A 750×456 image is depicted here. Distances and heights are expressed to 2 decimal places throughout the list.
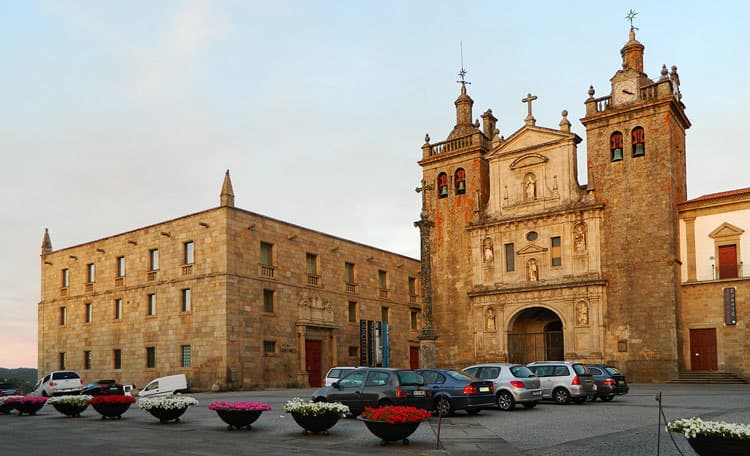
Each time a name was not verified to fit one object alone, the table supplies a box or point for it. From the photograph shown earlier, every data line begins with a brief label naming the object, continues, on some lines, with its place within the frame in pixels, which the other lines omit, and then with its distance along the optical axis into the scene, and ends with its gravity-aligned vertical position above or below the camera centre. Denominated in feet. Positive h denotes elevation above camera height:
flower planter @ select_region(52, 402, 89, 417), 70.23 -10.53
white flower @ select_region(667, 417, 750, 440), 29.68 -5.92
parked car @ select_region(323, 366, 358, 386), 86.13 -9.78
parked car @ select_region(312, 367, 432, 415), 60.13 -8.09
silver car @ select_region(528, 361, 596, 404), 78.69 -9.95
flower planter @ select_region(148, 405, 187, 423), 61.62 -9.82
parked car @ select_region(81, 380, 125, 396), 116.57 -14.66
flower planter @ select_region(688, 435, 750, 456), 29.55 -6.56
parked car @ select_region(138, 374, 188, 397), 111.34 -13.88
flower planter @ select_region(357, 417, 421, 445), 44.80 -8.40
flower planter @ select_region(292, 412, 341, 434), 50.88 -8.86
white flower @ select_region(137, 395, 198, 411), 61.36 -8.94
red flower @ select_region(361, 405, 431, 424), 44.47 -7.50
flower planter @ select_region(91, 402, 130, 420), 66.80 -10.15
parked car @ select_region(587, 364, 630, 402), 81.46 -10.68
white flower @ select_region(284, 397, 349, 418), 50.72 -7.98
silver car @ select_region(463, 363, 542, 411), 71.67 -9.31
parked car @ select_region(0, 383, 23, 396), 125.83 -16.61
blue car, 65.51 -8.95
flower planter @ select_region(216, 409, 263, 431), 55.06 -9.17
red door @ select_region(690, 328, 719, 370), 119.55 -10.23
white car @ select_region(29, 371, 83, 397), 124.36 -14.71
